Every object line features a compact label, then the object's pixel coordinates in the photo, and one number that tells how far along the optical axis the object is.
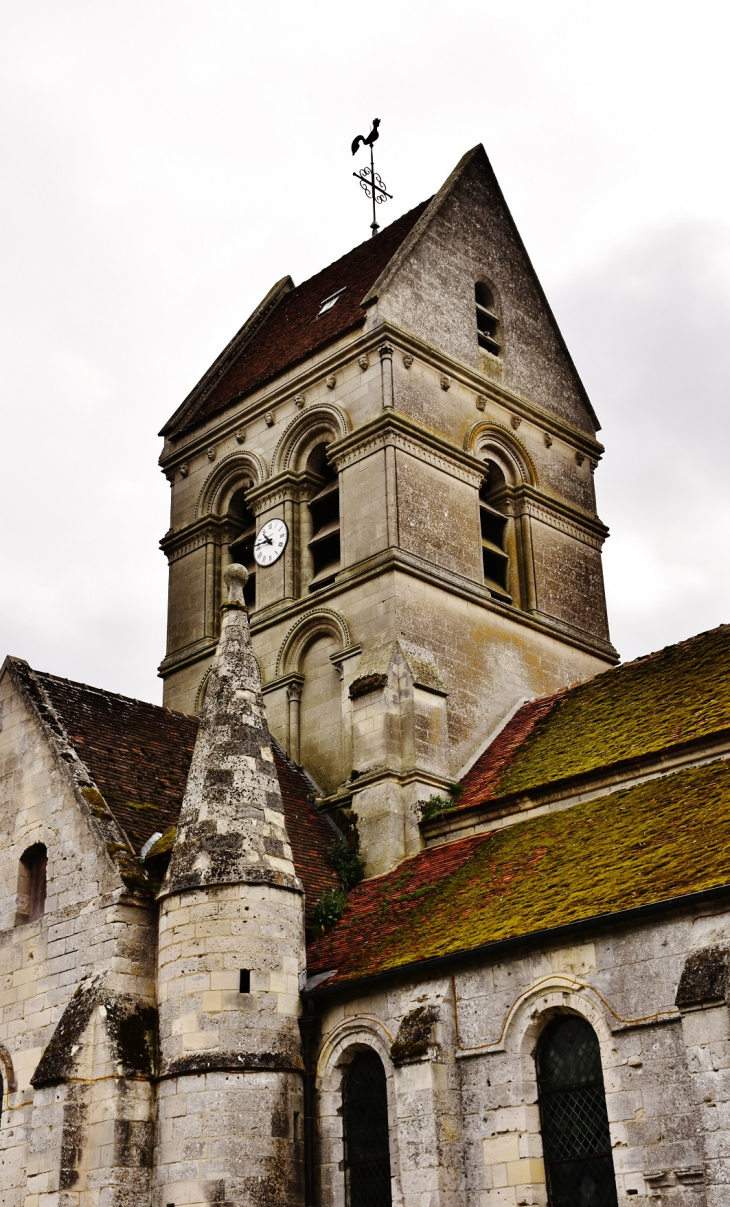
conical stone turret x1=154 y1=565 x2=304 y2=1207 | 14.42
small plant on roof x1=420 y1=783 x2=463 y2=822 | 18.97
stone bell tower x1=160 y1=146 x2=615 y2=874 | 20.48
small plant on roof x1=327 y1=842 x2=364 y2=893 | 18.77
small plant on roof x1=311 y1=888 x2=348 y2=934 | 17.34
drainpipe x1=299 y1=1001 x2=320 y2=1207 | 15.08
